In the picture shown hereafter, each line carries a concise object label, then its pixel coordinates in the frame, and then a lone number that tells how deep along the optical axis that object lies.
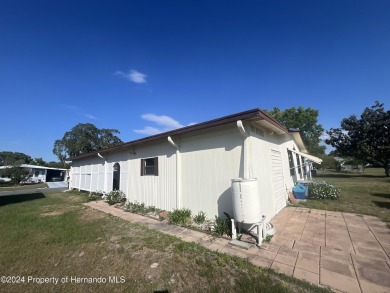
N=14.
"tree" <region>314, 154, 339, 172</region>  38.10
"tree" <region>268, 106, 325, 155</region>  32.84
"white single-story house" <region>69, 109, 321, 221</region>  4.85
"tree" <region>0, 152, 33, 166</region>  28.59
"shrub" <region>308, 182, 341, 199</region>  8.28
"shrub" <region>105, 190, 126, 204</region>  9.00
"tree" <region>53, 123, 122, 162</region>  32.38
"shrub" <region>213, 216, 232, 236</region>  4.54
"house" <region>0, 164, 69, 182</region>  31.56
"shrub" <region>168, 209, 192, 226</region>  5.52
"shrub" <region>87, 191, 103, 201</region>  10.82
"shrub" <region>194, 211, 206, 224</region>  5.38
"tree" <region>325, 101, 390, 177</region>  20.85
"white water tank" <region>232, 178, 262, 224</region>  4.00
